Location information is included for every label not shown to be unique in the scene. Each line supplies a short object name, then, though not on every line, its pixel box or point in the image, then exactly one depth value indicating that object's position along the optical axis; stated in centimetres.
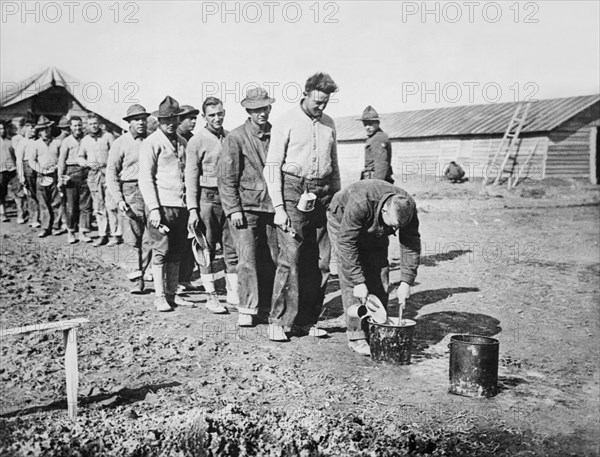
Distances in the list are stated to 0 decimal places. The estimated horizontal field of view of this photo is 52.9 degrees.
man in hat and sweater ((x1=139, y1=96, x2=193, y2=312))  681
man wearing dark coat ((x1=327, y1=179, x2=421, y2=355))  519
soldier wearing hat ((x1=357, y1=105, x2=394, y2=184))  822
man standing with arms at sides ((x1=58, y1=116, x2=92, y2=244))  1143
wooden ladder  2498
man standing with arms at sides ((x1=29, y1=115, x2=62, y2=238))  1202
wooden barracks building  2523
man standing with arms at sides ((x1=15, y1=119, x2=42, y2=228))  1230
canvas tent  1738
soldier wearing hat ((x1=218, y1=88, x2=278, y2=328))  613
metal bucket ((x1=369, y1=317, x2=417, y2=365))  507
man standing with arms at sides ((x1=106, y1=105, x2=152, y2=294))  785
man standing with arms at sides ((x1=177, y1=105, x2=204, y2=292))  746
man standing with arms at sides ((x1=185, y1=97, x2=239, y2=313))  688
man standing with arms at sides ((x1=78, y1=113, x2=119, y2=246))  1086
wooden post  406
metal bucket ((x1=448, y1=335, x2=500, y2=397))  451
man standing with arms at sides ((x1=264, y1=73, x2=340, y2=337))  579
